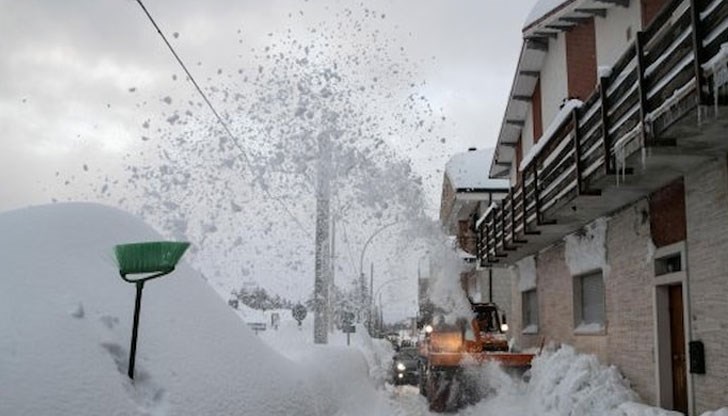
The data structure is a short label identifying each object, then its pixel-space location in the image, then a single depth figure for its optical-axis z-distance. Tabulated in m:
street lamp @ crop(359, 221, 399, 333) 75.06
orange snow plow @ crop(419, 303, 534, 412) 18.14
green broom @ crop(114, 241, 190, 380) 6.00
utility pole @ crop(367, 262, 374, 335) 75.04
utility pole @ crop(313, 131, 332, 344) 18.16
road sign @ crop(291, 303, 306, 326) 28.35
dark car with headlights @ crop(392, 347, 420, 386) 28.89
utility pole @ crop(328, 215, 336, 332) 29.98
